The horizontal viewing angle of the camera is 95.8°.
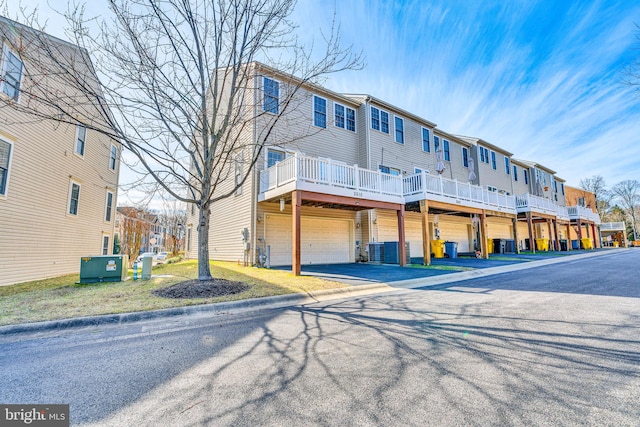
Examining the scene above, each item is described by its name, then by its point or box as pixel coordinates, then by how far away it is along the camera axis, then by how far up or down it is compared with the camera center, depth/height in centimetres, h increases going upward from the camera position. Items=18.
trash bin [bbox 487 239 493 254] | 2012 +3
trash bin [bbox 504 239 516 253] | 2039 -1
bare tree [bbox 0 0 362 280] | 719 +515
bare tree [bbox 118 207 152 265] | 2825 +126
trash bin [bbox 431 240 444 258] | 1712 -14
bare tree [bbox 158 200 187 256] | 3295 +345
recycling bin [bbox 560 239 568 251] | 2458 +0
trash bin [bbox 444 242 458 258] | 1721 -20
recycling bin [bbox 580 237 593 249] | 2855 +18
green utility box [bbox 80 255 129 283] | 896 -67
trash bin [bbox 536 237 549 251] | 2403 +5
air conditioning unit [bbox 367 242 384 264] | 1450 -30
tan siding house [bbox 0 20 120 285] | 910 +202
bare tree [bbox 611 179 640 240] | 4997 +872
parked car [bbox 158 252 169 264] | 2895 -100
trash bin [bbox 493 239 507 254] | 1978 -4
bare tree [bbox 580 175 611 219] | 5081 +976
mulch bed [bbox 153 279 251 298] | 648 -99
